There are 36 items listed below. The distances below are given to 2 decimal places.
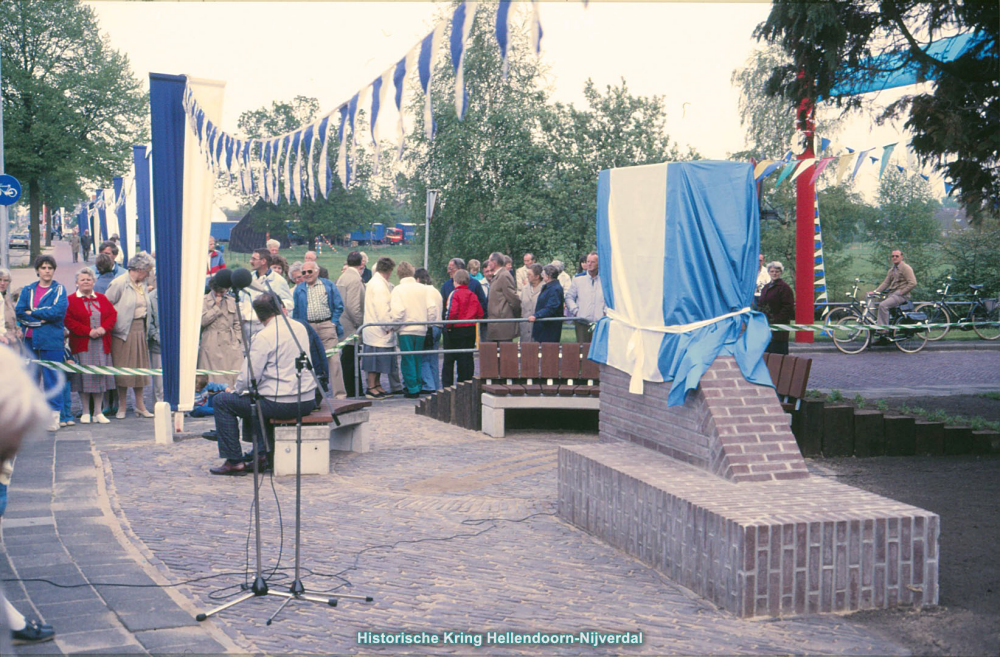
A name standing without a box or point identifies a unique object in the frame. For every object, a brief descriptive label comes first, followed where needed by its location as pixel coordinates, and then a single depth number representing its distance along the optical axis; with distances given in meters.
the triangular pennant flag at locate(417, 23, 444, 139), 4.73
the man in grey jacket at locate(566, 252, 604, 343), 12.94
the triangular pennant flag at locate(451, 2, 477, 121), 4.38
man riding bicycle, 20.14
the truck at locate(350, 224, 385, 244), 32.16
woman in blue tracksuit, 10.78
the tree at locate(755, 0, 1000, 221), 12.12
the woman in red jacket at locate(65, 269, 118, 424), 11.19
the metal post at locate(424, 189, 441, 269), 18.06
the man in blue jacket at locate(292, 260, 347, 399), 12.45
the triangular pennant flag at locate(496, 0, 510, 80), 4.01
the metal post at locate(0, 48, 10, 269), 20.00
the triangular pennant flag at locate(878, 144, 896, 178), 11.27
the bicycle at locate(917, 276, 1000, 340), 22.88
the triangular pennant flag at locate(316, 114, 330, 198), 6.48
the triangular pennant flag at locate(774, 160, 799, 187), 12.58
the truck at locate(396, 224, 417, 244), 38.29
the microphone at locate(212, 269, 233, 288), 4.98
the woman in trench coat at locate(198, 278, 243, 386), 12.26
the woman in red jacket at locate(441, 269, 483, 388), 13.38
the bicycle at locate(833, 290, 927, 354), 20.36
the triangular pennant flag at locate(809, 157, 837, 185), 11.91
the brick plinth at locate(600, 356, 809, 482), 6.20
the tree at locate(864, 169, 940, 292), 29.34
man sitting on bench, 8.26
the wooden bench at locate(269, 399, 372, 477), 8.59
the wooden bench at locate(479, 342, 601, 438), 10.97
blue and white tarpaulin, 6.79
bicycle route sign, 18.10
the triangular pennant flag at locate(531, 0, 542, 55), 3.87
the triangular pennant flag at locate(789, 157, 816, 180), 12.02
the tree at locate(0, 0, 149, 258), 45.06
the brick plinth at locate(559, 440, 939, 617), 5.08
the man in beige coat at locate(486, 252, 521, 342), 13.37
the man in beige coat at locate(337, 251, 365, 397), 13.78
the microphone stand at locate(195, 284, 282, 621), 4.96
